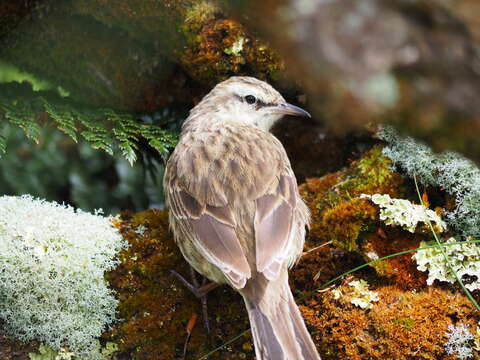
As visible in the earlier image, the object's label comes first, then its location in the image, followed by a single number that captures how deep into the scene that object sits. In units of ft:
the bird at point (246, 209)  24.61
